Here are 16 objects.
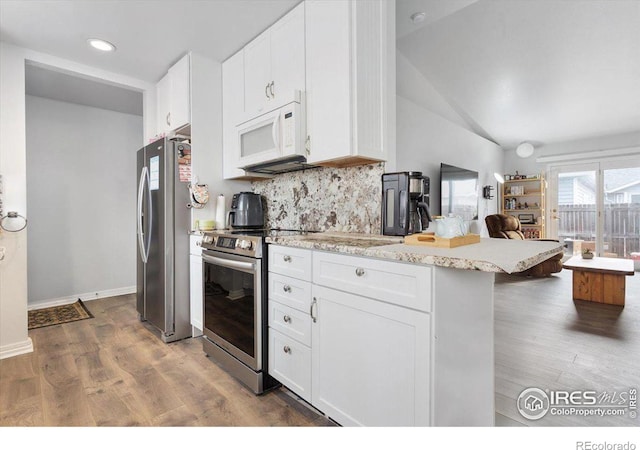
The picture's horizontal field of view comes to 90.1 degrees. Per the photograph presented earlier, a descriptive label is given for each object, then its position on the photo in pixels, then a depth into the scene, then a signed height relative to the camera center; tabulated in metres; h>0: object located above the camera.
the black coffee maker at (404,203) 1.75 +0.10
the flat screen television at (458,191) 4.81 +0.48
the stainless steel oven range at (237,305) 1.83 -0.53
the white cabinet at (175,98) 2.74 +1.14
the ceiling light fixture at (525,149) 6.50 +1.46
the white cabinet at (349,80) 1.77 +0.83
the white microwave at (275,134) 2.06 +0.61
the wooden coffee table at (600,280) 3.48 -0.67
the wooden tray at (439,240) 1.33 -0.08
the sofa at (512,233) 5.09 -0.21
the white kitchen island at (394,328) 1.12 -0.44
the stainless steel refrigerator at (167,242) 2.61 -0.17
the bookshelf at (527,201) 6.64 +0.42
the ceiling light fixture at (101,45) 2.47 +1.40
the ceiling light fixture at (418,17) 2.49 +1.62
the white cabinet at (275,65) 2.09 +1.12
